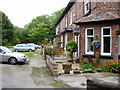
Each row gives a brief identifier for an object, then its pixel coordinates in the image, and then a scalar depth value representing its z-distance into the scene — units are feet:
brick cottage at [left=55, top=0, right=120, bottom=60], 26.69
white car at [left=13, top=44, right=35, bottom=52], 71.03
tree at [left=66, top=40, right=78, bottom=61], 31.77
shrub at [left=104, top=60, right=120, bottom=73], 24.51
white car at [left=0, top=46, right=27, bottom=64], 34.56
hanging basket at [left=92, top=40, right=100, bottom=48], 27.23
